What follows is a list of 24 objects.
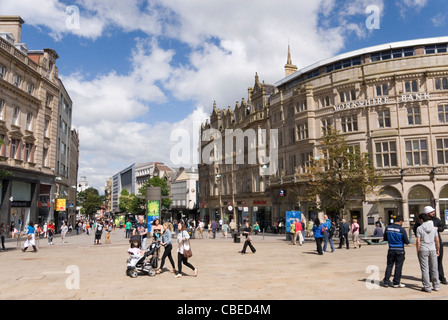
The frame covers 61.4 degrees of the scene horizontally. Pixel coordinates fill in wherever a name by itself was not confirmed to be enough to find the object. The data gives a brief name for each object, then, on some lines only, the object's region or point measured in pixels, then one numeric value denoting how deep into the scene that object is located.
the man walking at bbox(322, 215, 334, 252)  20.86
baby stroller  12.60
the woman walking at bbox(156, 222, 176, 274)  13.38
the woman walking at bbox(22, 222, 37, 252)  22.62
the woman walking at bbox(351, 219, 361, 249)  22.92
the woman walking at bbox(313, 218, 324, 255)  18.92
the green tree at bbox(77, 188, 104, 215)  117.56
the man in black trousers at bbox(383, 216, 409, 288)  10.07
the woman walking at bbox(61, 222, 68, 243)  32.09
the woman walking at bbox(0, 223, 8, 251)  23.59
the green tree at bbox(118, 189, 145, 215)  89.62
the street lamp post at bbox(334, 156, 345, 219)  27.43
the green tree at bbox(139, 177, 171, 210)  79.69
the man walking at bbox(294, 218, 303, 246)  25.83
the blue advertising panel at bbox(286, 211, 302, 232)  30.88
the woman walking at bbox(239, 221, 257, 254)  19.95
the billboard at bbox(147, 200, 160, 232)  34.03
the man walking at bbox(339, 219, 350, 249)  21.97
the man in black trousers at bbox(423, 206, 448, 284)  10.25
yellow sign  43.72
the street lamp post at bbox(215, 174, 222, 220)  64.69
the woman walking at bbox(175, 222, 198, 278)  12.47
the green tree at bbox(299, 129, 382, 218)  28.00
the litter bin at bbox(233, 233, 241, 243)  29.05
